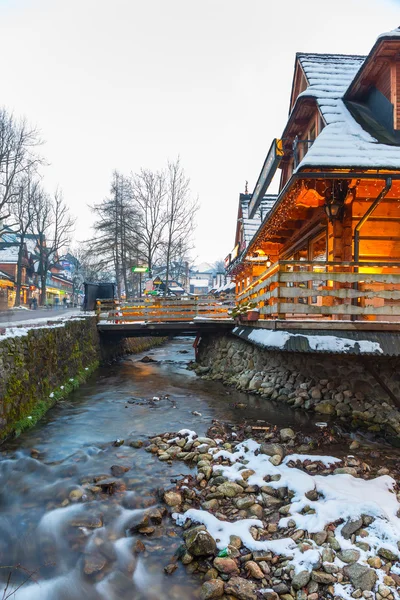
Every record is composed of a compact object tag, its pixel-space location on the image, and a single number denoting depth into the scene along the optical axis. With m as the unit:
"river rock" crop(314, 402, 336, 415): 8.04
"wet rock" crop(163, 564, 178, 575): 3.84
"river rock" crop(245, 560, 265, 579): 3.67
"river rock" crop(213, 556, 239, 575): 3.77
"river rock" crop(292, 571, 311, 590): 3.53
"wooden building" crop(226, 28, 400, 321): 7.50
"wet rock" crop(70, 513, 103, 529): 4.62
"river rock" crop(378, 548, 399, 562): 3.80
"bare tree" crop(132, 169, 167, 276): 31.72
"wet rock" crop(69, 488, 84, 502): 5.22
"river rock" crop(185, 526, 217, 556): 3.98
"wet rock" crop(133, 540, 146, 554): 4.17
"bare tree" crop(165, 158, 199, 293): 32.34
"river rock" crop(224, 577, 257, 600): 3.44
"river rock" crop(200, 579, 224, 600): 3.49
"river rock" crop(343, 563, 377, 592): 3.48
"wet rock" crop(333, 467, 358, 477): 5.45
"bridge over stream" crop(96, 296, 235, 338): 18.47
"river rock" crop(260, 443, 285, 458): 6.22
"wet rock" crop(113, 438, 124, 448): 7.17
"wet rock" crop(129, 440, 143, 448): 7.09
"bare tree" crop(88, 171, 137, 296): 30.83
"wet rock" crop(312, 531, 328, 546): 4.04
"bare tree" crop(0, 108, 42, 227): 25.78
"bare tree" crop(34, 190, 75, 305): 38.43
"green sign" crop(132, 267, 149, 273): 26.89
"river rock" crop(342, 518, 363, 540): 4.14
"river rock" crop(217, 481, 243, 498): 5.14
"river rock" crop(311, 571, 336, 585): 3.55
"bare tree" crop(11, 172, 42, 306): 33.96
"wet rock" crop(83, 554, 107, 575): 3.96
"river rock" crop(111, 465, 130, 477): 5.91
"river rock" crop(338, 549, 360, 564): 3.79
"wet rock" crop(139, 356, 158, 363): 20.08
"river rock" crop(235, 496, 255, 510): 4.83
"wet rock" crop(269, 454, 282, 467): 5.88
